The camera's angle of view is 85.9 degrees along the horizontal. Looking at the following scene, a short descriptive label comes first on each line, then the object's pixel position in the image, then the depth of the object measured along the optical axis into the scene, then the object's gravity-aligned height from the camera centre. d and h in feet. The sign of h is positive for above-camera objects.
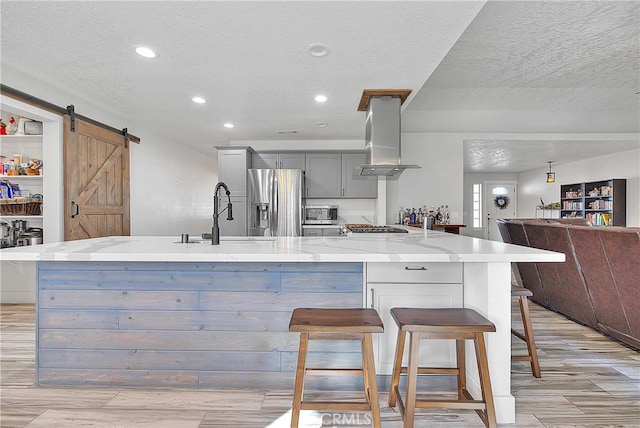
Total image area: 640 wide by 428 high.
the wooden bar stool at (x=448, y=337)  4.94 -1.92
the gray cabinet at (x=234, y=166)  17.11 +2.33
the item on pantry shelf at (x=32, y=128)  12.75 +3.13
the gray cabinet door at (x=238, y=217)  17.08 -0.22
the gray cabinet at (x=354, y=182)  18.12 +1.62
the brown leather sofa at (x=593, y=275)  8.17 -1.74
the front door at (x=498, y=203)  35.81 +1.02
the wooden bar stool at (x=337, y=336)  4.90 -1.83
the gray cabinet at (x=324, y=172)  18.13 +2.15
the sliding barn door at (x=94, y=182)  11.86 +1.17
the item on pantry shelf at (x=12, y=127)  12.92 +3.23
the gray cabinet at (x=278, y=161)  18.12 +2.73
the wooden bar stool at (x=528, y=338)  7.33 -2.71
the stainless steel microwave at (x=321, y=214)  18.19 -0.07
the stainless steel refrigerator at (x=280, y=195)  17.06 +0.88
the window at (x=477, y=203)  36.40 +1.03
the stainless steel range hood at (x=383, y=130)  10.78 +2.61
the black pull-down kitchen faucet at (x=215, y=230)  7.25 -0.37
